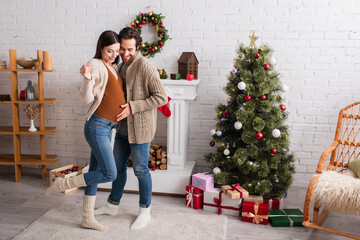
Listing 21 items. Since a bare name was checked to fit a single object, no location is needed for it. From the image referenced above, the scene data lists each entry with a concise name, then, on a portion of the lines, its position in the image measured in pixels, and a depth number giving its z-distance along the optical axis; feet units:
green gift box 8.94
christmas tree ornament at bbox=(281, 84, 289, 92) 9.59
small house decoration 10.93
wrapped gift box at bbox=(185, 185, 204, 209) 9.93
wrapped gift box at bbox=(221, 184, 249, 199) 9.27
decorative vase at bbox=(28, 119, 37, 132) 11.80
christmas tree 9.53
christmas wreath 11.46
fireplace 10.69
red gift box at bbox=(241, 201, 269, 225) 9.07
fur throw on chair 7.79
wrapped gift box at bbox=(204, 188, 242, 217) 9.53
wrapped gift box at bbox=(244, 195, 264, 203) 9.50
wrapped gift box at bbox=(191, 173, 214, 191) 9.80
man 7.69
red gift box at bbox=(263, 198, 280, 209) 9.64
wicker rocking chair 8.20
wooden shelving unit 11.51
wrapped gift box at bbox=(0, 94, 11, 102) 11.71
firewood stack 11.11
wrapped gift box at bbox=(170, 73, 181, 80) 10.84
